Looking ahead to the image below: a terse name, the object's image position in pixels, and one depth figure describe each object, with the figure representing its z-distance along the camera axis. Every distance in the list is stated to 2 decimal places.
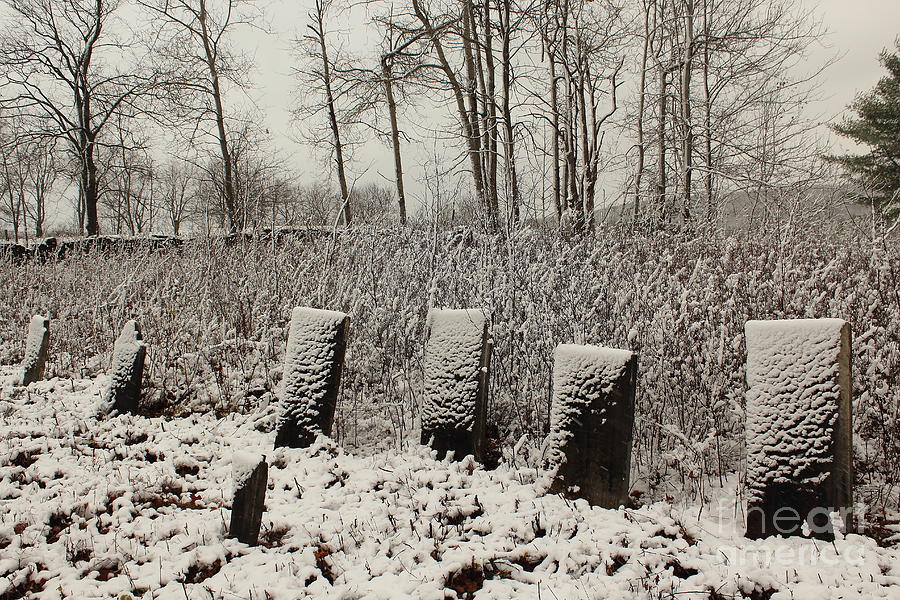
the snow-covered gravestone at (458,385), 2.55
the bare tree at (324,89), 14.28
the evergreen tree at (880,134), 16.20
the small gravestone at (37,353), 4.09
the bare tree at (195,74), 14.09
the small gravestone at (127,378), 3.35
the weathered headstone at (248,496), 1.94
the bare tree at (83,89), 13.70
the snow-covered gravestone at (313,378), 2.77
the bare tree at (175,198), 38.66
